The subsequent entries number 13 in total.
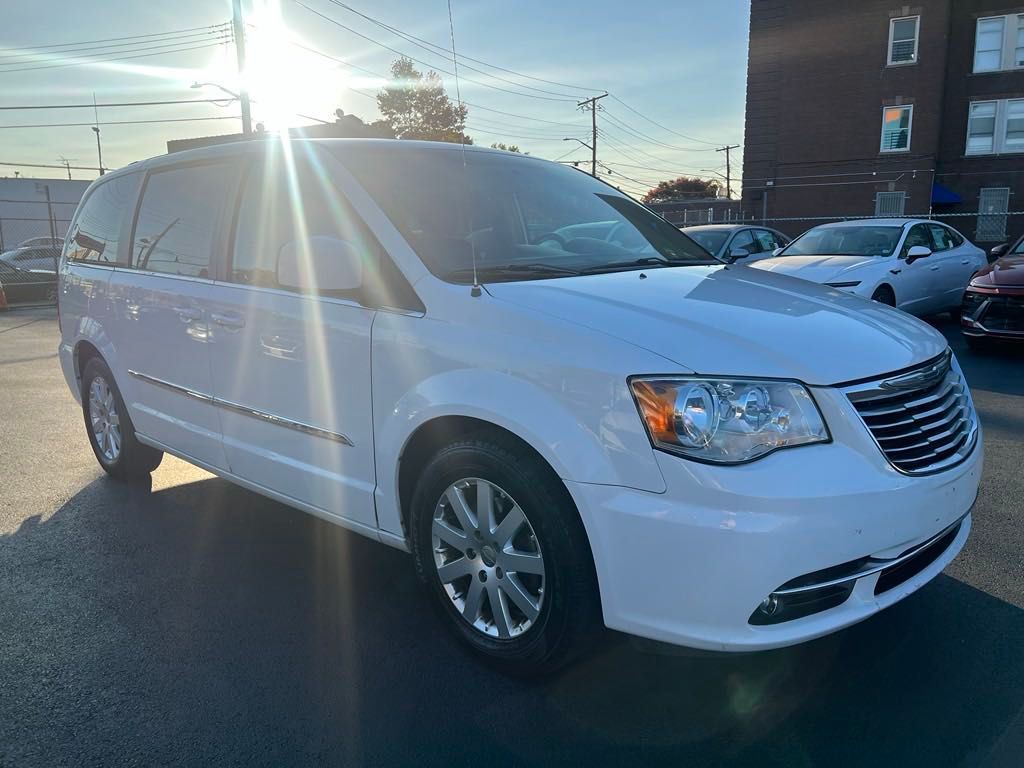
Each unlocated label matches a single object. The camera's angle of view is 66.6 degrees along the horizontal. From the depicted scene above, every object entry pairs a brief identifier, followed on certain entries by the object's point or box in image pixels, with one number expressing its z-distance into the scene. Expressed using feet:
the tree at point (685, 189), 248.93
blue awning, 93.25
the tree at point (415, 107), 153.89
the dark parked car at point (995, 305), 26.73
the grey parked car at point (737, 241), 42.06
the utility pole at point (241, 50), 73.00
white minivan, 7.22
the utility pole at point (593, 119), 162.77
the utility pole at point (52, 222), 61.05
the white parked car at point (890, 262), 31.14
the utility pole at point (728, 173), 229.04
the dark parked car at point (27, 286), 61.26
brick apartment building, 90.38
